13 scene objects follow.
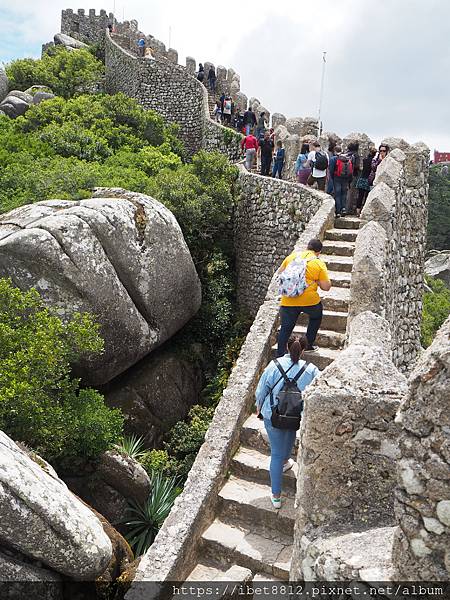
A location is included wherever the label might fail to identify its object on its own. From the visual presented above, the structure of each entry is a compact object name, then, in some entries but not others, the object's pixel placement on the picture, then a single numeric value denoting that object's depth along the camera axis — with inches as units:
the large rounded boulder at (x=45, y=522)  209.9
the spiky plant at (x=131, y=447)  373.9
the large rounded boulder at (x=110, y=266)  375.6
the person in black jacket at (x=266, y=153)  599.2
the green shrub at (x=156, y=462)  383.2
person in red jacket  649.6
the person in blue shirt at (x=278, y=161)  566.9
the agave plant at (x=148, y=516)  332.5
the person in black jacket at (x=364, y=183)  435.8
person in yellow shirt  265.9
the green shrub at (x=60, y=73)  1090.9
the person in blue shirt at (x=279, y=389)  201.2
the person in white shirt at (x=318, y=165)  468.1
